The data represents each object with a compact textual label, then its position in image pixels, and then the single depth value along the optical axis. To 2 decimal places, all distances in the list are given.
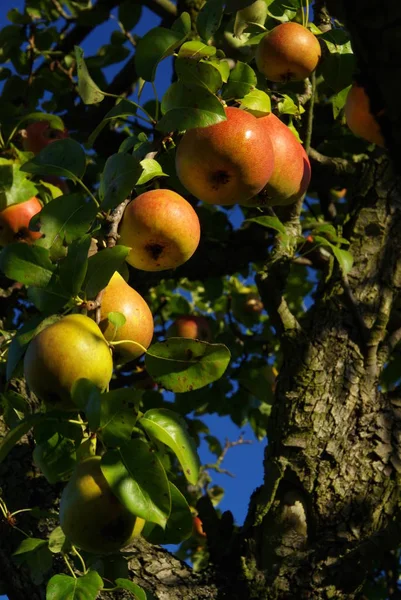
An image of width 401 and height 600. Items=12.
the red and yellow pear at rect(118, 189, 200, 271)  1.16
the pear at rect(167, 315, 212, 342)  1.93
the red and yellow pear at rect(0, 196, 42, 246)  1.56
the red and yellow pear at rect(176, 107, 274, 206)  1.17
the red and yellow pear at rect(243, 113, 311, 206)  1.25
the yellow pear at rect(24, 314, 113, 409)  1.05
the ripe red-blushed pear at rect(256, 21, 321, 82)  1.28
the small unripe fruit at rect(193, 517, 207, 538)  2.14
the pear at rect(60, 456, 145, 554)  1.06
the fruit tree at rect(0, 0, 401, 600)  1.06
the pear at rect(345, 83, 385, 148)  1.19
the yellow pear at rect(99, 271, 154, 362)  1.11
